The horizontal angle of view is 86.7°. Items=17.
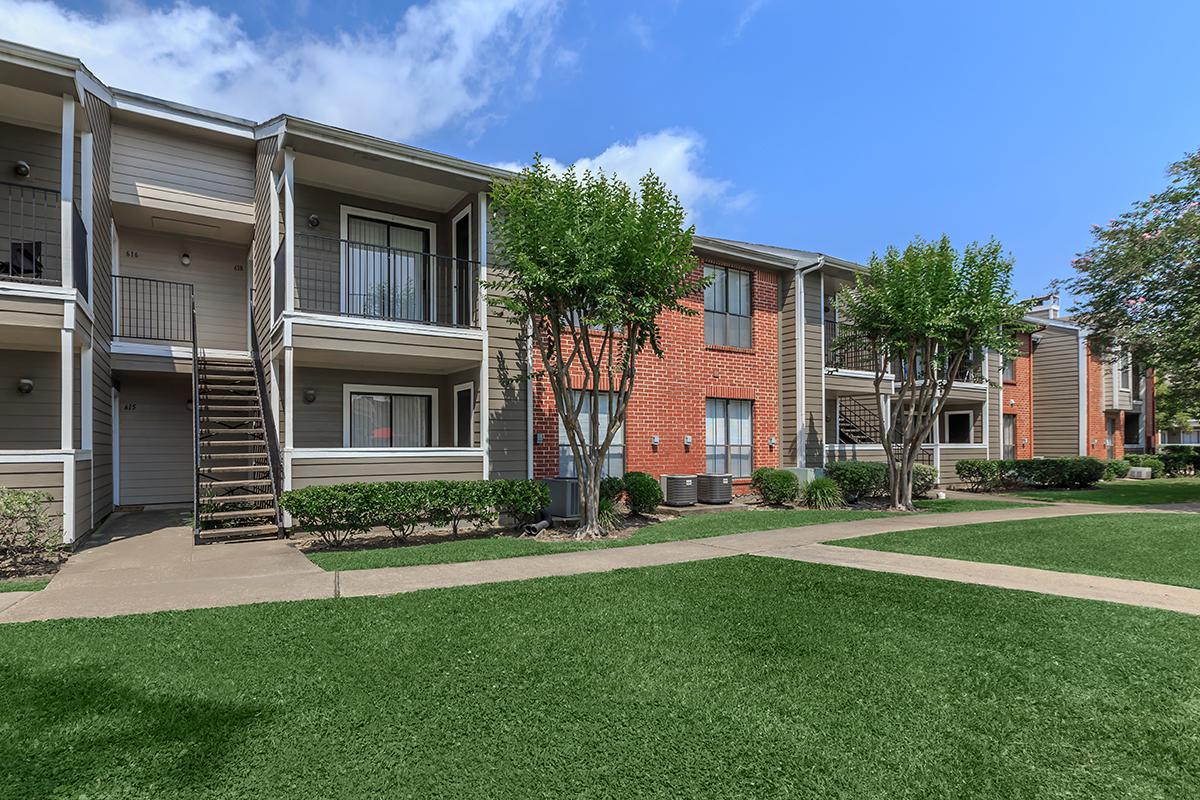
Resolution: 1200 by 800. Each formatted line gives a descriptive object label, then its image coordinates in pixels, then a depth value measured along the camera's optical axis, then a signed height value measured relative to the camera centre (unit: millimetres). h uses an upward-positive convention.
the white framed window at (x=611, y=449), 12984 -779
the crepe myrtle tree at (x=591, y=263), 9344 +2252
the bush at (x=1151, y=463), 26484 -2210
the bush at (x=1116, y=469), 24734 -2333
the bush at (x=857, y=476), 15461 -1589
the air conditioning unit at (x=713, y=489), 14281 -1728
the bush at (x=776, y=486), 14242 -1664
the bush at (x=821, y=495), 14359 -1886
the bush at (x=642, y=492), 12383 -1554
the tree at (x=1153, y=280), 15844 +3528
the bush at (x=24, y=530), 7145 -1341
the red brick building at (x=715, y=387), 14039 +589
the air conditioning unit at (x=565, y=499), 10828 -1468
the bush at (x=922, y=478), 16891 -1802
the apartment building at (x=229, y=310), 9227 +1848
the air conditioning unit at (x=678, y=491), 13883 -1717
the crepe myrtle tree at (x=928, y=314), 12906 +2016
